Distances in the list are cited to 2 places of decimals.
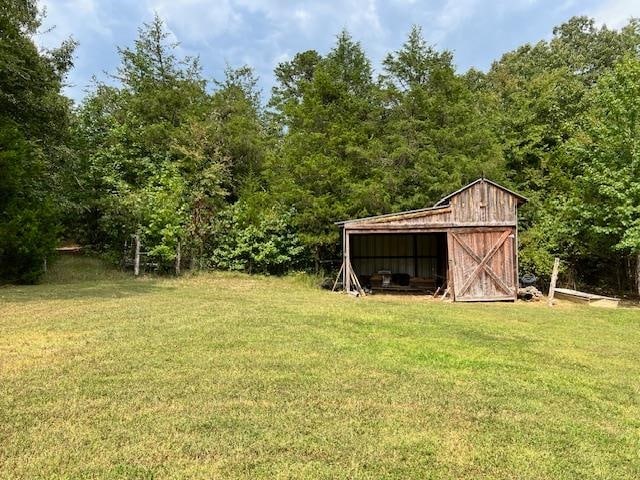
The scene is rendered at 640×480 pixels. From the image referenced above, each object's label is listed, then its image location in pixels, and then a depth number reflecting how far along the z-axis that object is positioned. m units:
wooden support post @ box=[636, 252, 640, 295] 14.97
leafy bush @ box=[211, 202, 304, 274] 19.03
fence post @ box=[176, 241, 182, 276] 18.30
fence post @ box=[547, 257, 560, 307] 13.26
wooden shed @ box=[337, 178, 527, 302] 14.11
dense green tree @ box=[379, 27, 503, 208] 19.39
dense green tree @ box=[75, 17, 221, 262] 18.09
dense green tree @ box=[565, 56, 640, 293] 13.61
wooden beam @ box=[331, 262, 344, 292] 15.76
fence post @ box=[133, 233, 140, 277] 17.81
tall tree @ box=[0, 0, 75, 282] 13.77
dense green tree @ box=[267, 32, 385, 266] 18.38
